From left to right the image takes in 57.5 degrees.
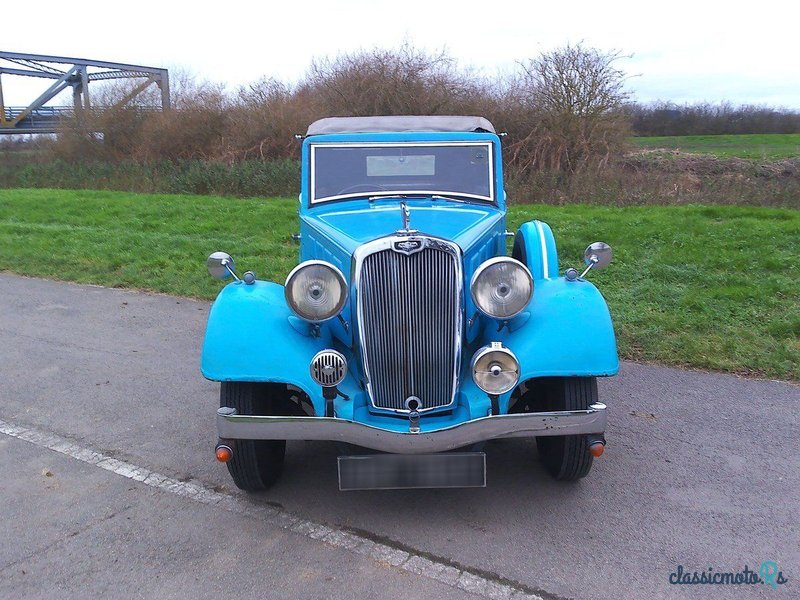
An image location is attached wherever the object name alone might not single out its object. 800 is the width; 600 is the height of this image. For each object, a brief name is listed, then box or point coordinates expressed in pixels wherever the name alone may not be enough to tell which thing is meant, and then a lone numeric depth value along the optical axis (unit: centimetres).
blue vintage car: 338
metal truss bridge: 2496
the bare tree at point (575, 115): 1792
